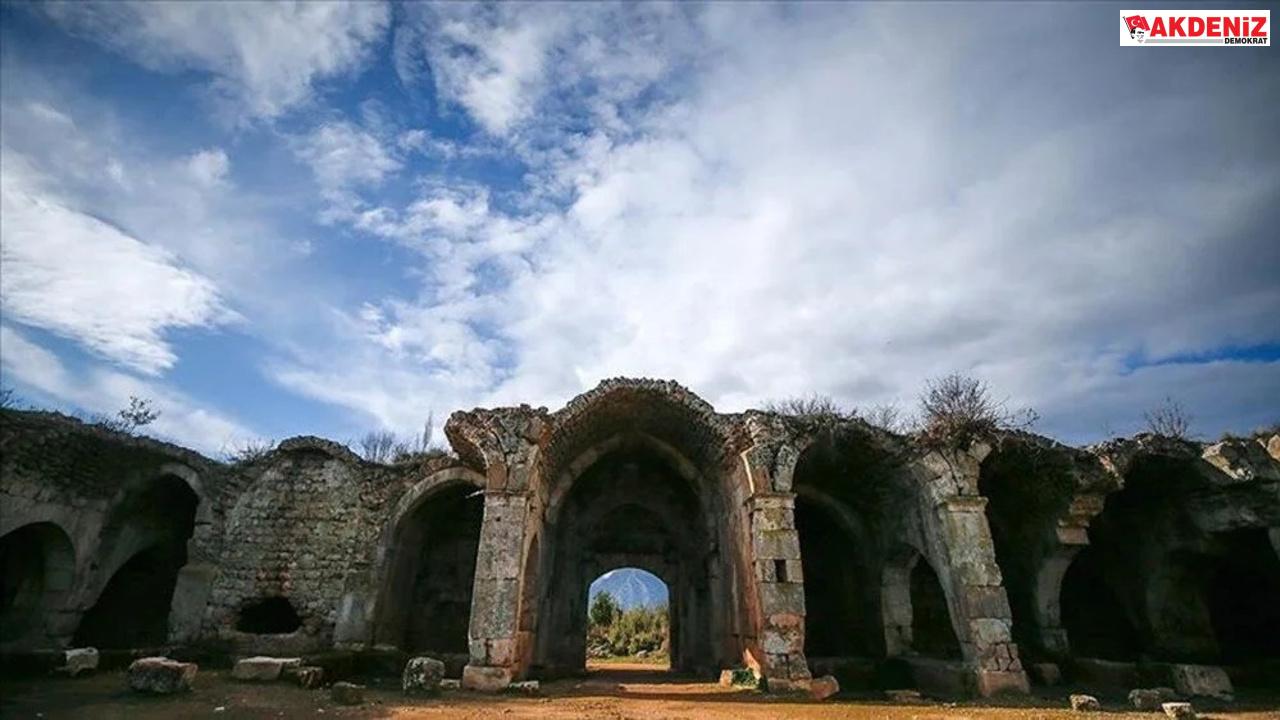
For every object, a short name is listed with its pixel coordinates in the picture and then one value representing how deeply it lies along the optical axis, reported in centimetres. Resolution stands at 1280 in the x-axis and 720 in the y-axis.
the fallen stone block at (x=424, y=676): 931
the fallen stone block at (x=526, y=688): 952
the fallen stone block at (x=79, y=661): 923
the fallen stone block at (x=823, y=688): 947
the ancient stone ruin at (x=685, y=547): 1095
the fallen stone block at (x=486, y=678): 956
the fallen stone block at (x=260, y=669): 908
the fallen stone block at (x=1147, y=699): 870
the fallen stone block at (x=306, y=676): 877
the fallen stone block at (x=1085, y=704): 841
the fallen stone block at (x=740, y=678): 1035
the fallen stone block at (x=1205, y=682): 991
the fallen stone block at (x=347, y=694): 778
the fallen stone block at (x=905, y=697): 952
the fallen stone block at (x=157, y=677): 775
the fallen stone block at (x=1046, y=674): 1110
